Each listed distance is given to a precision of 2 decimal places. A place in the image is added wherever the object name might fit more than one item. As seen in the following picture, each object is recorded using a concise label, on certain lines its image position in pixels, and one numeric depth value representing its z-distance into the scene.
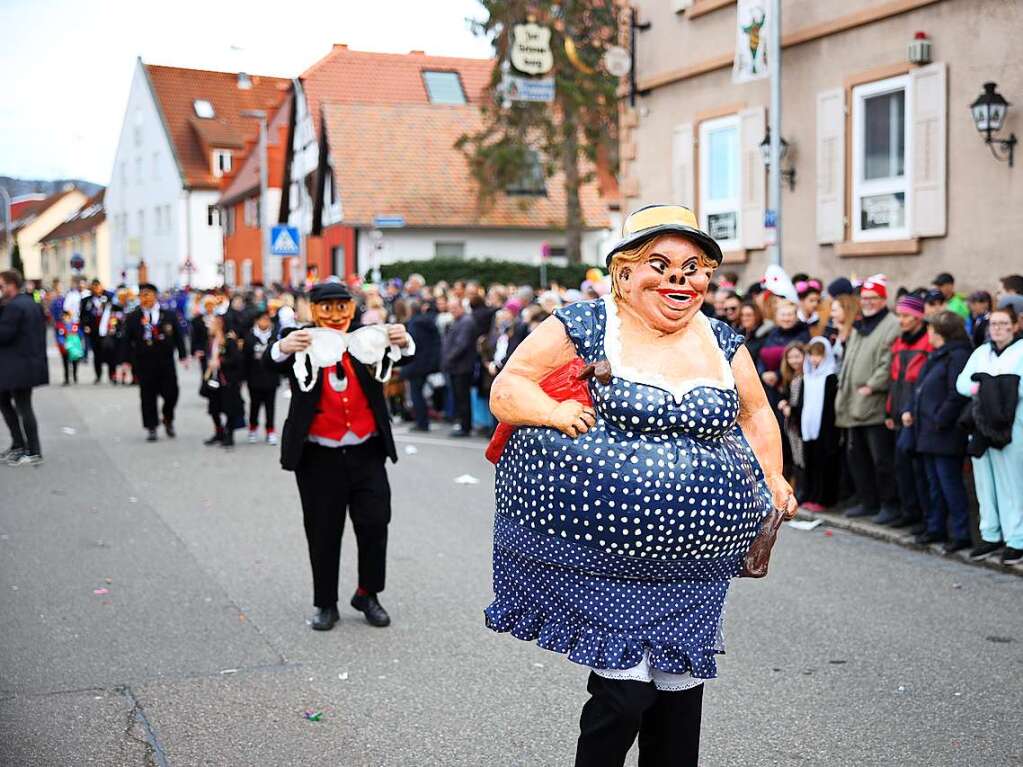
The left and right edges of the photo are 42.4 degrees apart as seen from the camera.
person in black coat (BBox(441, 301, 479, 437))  16.45
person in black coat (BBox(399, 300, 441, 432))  17.15
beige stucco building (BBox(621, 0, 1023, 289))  12.95
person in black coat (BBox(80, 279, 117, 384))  24.94
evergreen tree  32.28
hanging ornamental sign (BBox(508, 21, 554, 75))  19.98
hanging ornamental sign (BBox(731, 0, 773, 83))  15.23
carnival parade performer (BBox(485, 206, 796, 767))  3.61
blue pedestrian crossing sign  31.62
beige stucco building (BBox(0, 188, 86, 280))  105.31
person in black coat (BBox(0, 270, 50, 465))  12.91
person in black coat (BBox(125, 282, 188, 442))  15.50
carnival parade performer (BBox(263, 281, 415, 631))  6.72
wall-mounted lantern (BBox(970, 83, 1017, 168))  12.38
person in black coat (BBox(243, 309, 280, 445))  15.45
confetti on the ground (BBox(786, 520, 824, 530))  10.12
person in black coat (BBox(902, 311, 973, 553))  8.95
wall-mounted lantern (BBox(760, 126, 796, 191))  15.69
